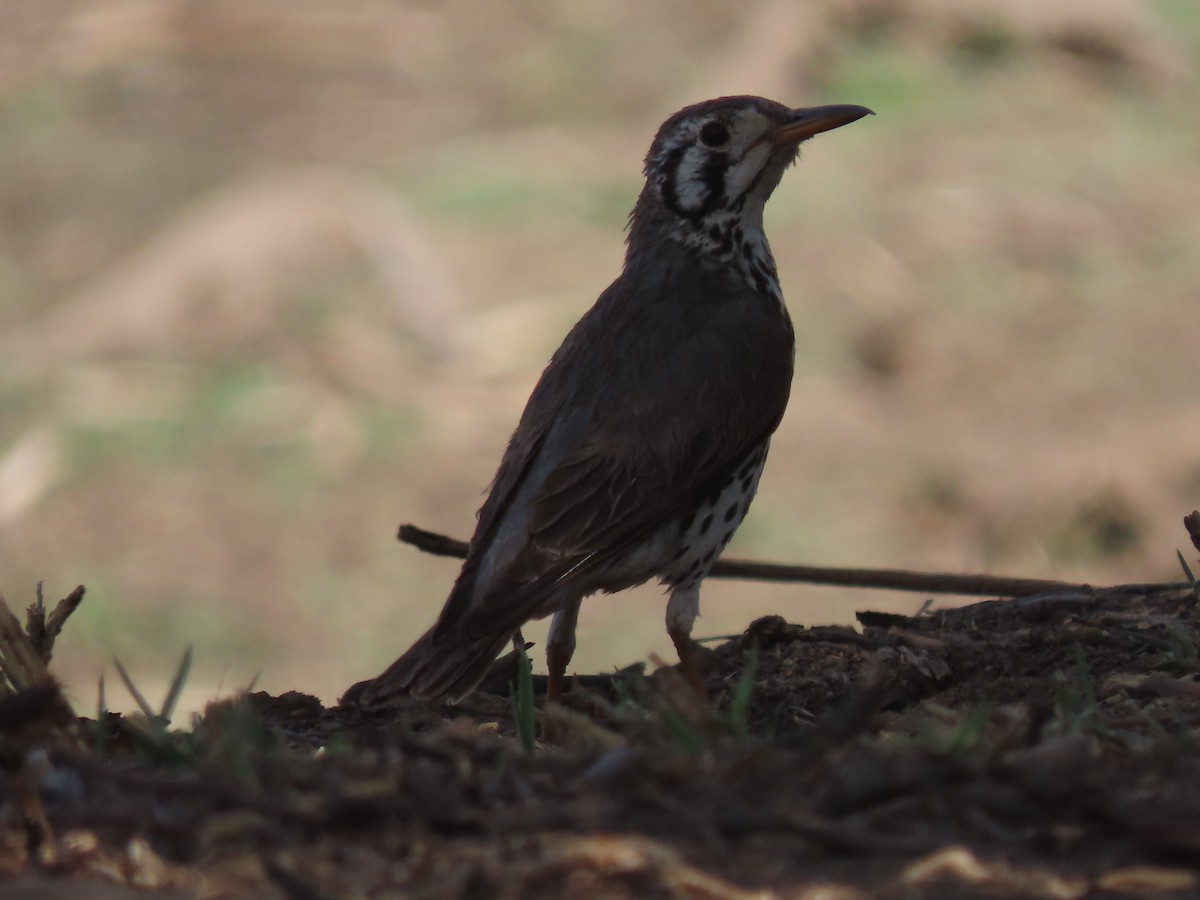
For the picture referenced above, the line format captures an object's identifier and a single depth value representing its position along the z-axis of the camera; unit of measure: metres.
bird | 11.43
